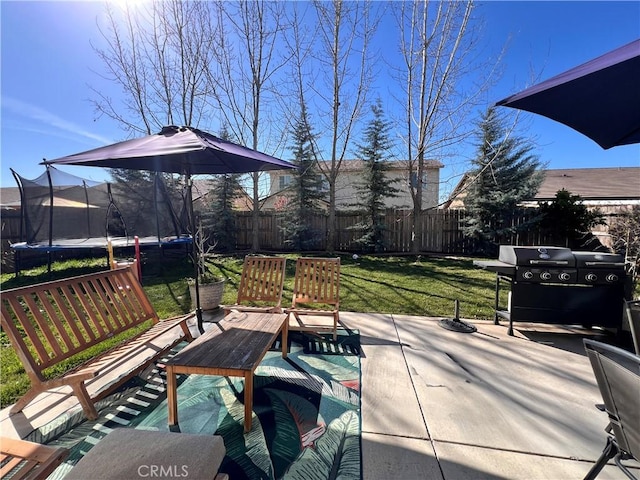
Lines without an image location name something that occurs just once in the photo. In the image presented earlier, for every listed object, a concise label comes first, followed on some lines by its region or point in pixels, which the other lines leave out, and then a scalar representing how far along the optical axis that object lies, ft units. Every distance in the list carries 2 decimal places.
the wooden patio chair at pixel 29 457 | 3.78
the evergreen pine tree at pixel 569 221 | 29.48
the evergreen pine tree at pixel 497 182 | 32.63
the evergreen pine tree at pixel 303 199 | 37.81
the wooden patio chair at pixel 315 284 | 12.33
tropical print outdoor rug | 5.76
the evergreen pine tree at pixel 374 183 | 35.86
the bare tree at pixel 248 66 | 29.17
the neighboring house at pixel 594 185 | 35.75
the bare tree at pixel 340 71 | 31.14
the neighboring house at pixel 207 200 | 39.38
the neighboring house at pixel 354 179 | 36.22
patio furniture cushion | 3.48
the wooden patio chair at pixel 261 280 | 12.67
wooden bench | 6.40
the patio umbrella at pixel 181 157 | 8.55
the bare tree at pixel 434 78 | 28.91
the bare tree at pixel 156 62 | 28.19
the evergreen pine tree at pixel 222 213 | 37.93
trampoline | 23.72
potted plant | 14.34
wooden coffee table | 6.38
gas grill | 11.04
